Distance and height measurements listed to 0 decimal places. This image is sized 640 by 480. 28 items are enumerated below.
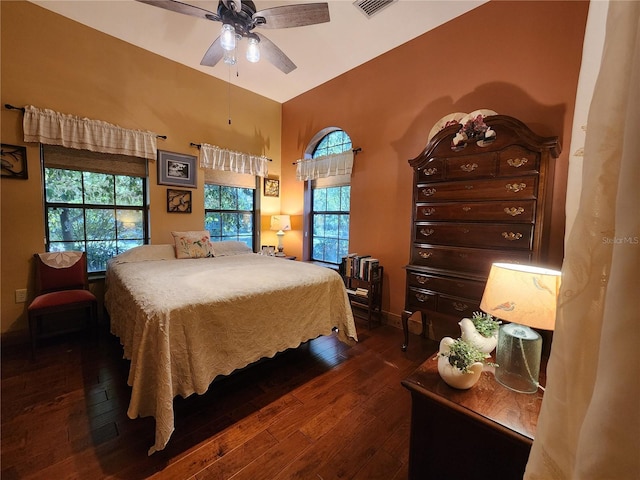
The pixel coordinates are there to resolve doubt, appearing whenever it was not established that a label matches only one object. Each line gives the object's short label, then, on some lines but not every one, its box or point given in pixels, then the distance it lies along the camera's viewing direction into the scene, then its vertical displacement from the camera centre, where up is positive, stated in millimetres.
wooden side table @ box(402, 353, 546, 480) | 853 -706
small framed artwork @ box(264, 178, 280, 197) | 4547 +582
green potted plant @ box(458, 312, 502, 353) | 1171 -479
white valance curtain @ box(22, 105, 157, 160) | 2604 +889
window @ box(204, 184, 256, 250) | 4039 +120
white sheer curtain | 354 -115
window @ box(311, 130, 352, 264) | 3953 +201
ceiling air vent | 2398 +1999
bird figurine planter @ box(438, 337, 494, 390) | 979 -520
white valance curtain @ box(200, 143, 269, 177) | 3791 +901
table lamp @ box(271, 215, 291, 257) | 4441 -43
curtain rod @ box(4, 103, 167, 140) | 2502 +1018
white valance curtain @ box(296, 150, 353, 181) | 3646 +830
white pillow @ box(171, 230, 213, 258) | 3277 -321
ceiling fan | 1974 +1584
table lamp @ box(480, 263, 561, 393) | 941 -313
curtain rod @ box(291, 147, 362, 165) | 3512 +962
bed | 1455 -670
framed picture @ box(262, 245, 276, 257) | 4218 -467
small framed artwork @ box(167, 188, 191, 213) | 3523 +245
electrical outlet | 2637 -795
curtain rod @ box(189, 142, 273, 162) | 3680 +1034
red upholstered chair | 2400 -713
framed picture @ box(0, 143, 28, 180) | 2508 +514
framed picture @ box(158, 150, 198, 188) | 3428 +659
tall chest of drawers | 1886 +105
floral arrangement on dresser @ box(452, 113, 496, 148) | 2004 +716
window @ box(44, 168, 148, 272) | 2869 +48
